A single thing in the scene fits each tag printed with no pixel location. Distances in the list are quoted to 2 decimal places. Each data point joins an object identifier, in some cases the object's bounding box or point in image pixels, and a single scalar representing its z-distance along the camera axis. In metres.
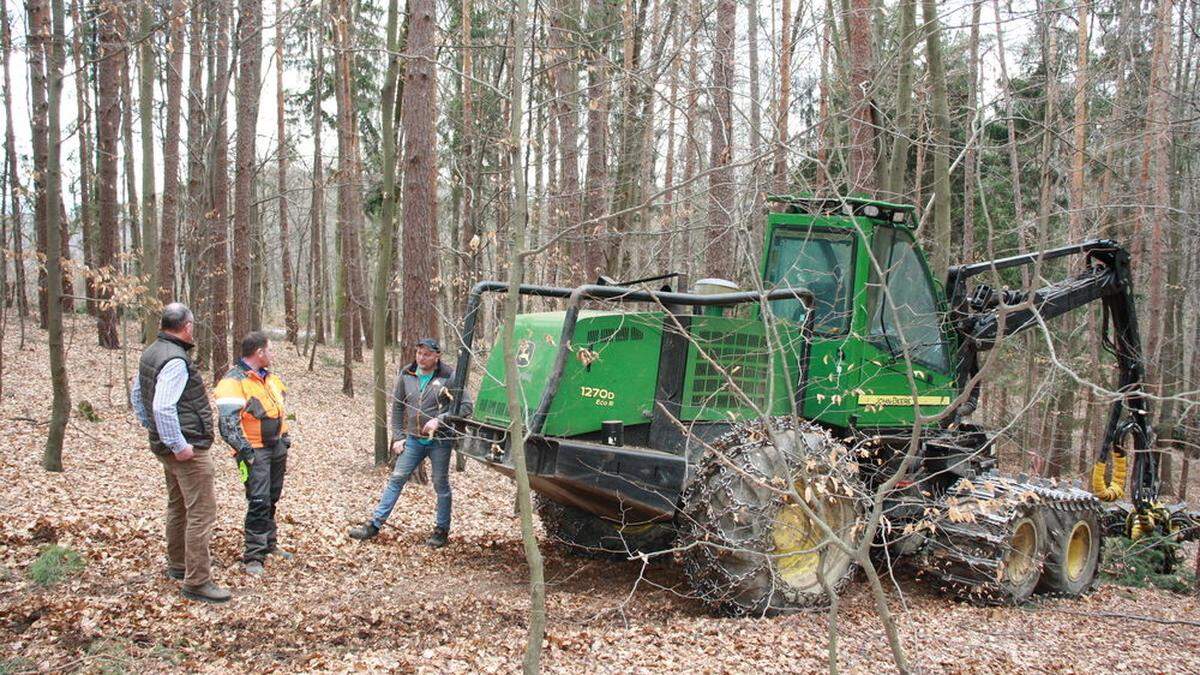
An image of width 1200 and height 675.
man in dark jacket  7.12
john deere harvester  5.67
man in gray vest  5.39
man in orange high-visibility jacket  6.13
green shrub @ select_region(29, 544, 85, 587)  5.53
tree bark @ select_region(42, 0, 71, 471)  7.85
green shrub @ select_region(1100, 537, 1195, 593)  8.41
